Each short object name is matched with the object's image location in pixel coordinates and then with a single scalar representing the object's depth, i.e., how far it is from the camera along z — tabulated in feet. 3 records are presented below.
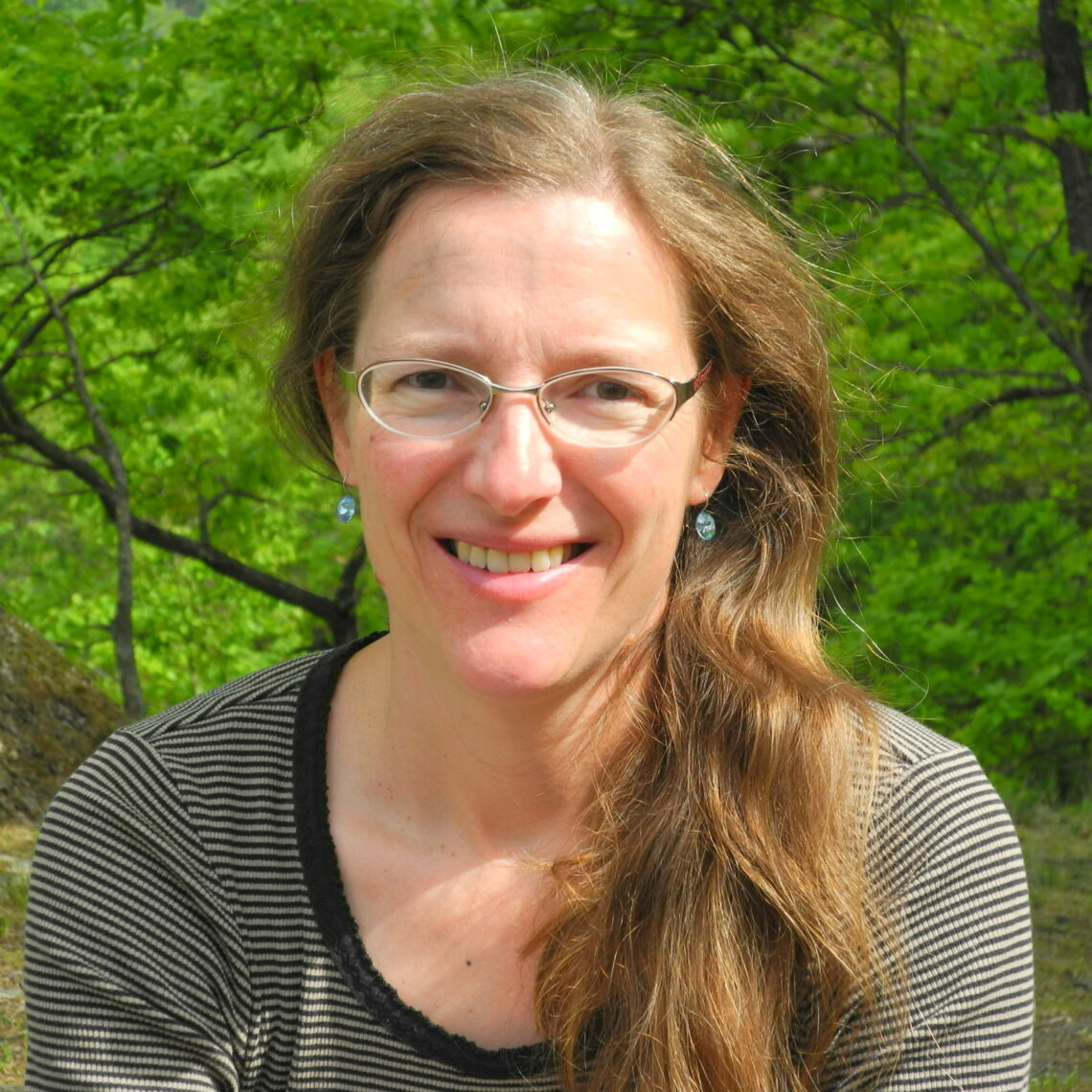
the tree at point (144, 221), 20.90
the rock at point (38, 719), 15.81
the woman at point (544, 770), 5.70
